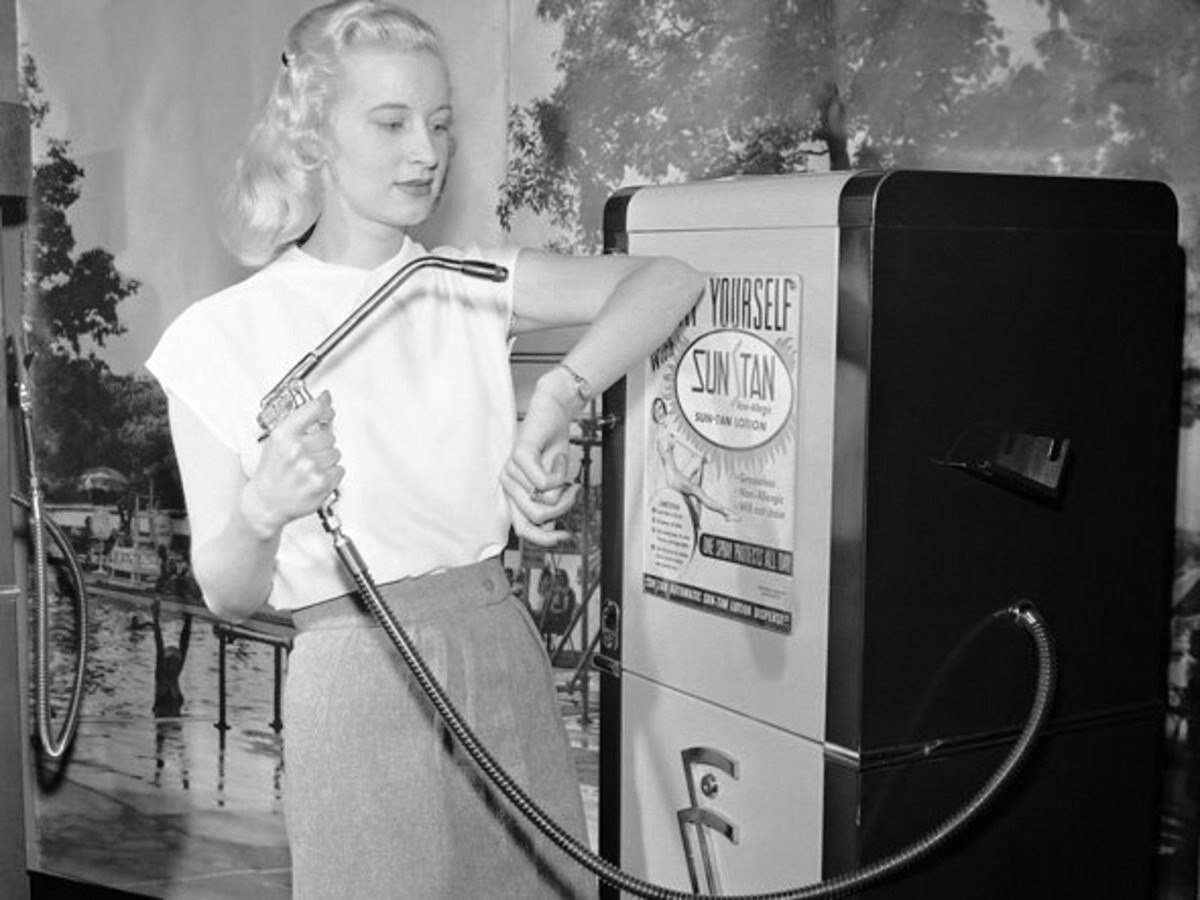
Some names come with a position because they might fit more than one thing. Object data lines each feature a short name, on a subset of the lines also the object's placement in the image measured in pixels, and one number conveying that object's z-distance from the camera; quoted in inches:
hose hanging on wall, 115.5
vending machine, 71.1
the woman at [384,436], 70.1
